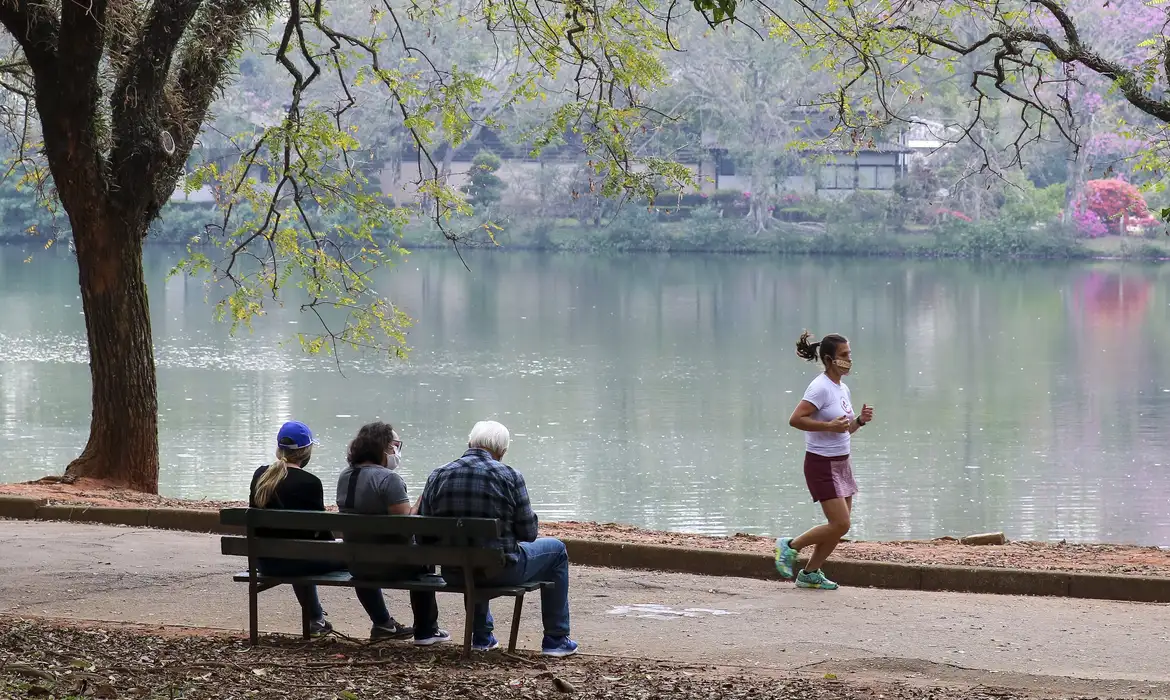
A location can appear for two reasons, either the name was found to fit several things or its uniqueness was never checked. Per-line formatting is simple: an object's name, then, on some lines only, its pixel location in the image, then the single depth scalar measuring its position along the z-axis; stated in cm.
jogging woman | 1697
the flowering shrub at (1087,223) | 13500
